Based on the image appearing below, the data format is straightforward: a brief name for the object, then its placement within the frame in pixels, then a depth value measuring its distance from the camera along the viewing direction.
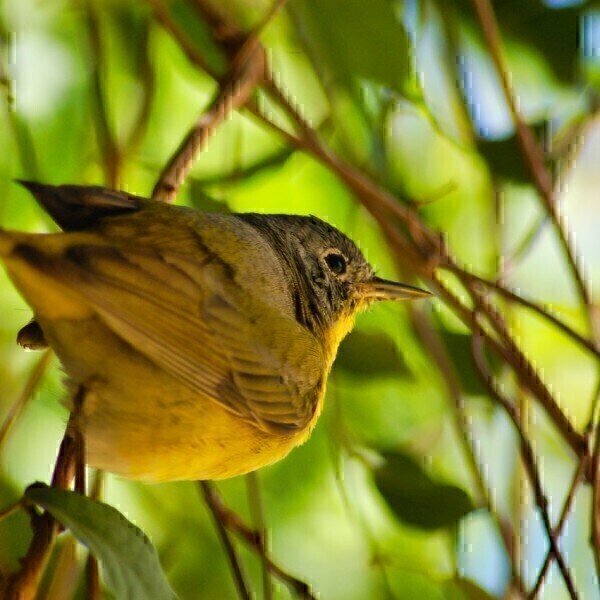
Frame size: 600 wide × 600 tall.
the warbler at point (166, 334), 4.31
